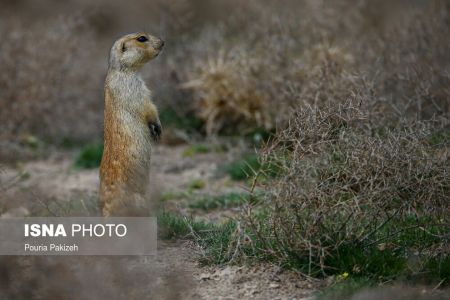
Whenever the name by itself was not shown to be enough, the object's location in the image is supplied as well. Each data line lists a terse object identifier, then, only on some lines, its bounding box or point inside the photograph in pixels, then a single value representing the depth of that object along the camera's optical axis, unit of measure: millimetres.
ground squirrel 12914
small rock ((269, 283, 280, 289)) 11047
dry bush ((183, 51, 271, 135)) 21156
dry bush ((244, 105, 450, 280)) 10945
